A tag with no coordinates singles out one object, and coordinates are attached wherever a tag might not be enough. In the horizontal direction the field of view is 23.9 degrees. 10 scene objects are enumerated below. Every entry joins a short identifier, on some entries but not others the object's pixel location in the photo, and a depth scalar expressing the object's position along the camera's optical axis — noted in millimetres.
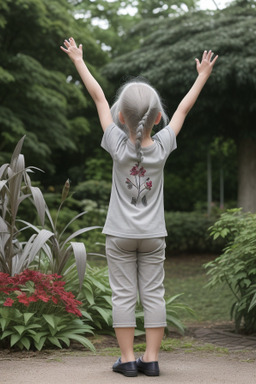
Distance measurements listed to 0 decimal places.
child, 3248
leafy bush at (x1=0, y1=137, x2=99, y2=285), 4164
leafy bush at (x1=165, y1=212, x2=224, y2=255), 13086
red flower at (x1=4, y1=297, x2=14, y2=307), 3805
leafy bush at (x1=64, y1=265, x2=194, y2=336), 4551
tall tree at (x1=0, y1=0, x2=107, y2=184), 11719
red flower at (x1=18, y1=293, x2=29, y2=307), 3816
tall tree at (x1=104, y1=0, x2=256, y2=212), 11742
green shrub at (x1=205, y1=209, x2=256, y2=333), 4785
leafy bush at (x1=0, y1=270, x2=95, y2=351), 3926
